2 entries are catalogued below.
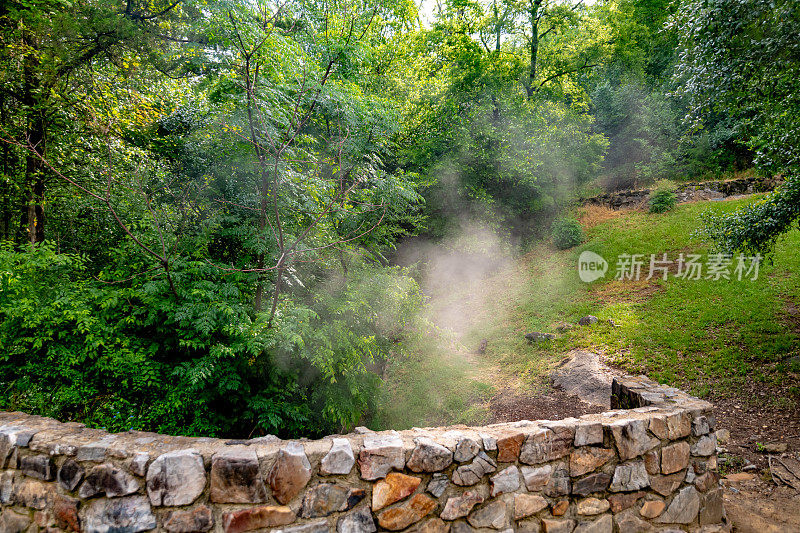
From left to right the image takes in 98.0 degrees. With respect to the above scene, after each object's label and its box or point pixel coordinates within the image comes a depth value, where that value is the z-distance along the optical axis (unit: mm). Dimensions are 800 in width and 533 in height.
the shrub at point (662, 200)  11375
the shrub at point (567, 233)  11805
